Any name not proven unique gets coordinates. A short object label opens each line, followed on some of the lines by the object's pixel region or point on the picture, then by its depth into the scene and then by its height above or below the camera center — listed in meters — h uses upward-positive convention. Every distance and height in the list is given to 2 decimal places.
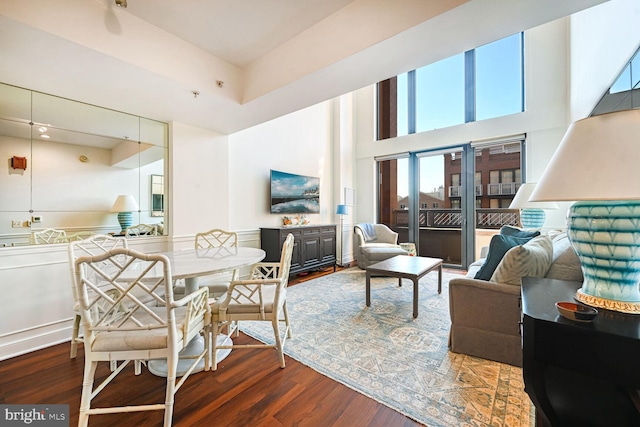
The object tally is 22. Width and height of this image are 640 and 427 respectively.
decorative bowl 0.91 -0.37
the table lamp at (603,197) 0.89 +0.06
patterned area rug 1.48 -1.13
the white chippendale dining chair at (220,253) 2.29 -0.42
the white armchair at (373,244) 4.43 -0.60
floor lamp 5.20 +0.04
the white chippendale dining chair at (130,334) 1.24 -0.65
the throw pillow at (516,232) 2.74 -0.23
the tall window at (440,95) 5.06 +2.45
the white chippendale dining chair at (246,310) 1.75 -0.68
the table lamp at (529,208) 3.50 +0.07
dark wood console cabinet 3.96 -0.55
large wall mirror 2.17 +0.46
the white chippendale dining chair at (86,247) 1.95 -0.33
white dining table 1.66 -0.37
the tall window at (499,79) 4.49 +2.47
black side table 0.82 -0.52
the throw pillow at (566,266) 1.60 -0.35
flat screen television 4.43 +0.37
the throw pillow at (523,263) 1.71 -0.35
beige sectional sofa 1.72 -0.65
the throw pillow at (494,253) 2.01 -0.32
